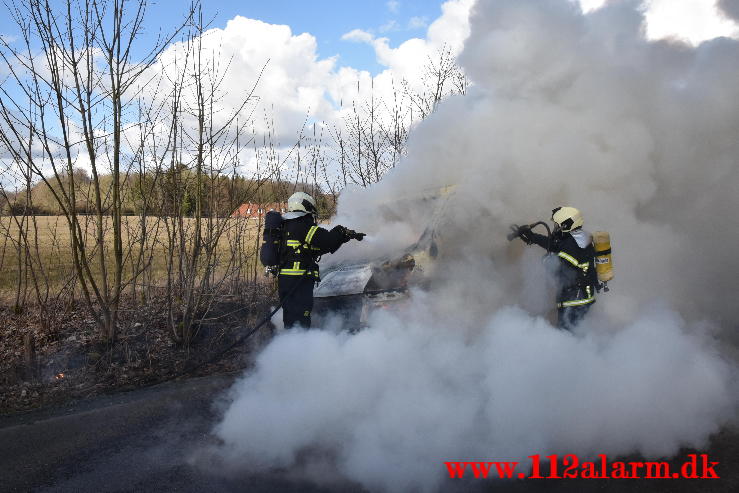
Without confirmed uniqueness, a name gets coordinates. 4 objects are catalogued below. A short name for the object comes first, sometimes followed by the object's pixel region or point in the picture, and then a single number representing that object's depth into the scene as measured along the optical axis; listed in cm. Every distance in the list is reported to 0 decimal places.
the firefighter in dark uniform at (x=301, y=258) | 487
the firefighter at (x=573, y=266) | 491
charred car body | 482
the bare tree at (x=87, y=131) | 521
